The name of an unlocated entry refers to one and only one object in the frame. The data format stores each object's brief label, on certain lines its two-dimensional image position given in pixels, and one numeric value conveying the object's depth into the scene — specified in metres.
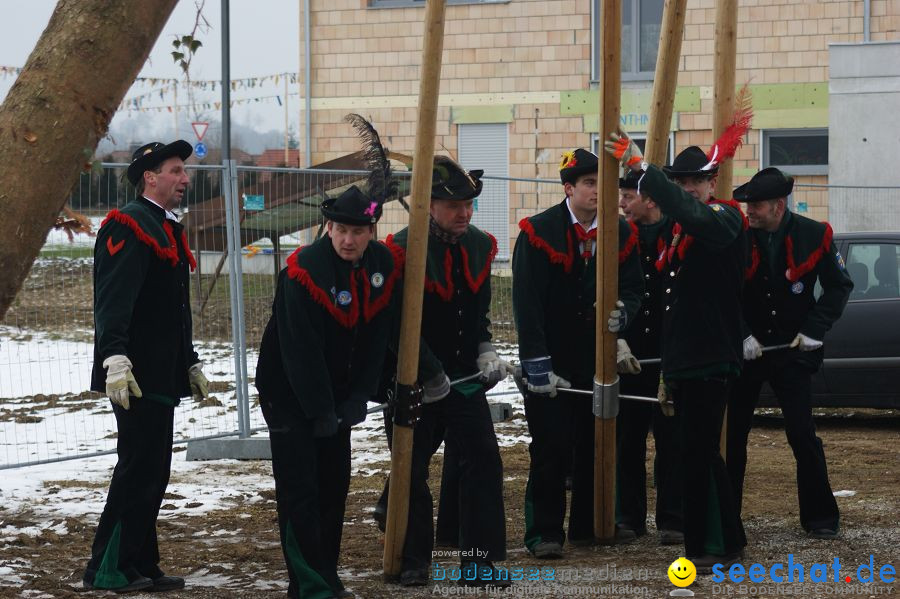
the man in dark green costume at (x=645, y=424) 13.42
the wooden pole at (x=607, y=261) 11.87
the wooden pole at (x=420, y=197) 11.21
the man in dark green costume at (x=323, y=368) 10.66
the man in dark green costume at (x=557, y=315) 12.45
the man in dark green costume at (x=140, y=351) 11.38
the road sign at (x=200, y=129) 42.14
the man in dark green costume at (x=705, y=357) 11.77
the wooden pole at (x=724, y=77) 13.05
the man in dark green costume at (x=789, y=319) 13.05
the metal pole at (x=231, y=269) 18.70
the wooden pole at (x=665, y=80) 12.74
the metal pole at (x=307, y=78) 44.66
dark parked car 19.62
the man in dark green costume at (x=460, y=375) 11.52
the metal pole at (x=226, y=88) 20.72
